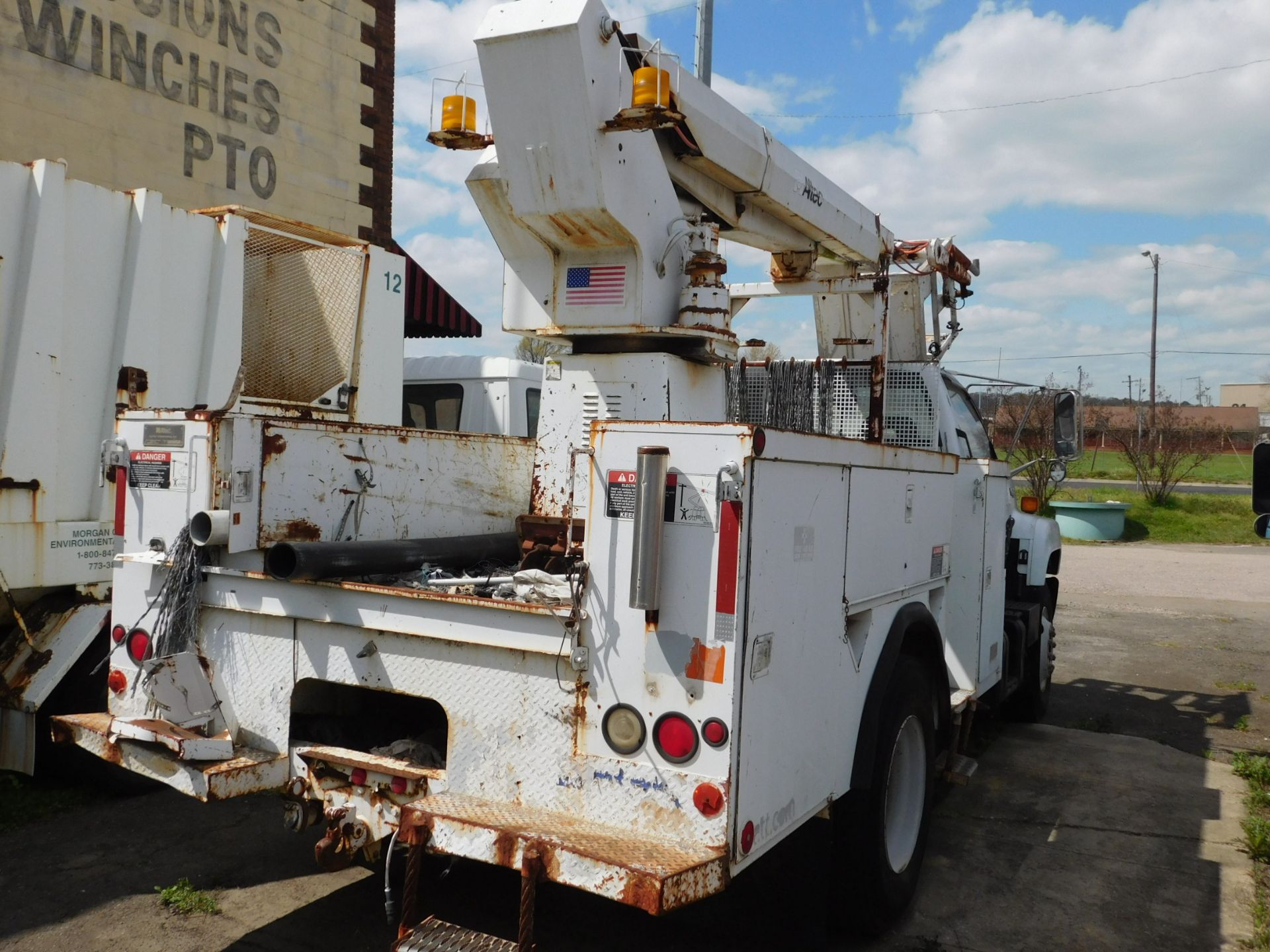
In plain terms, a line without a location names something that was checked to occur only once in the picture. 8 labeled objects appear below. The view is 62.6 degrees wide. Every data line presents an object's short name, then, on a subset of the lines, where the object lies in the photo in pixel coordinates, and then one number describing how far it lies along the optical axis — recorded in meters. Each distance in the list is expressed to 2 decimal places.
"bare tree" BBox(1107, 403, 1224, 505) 24.55
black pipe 3.36
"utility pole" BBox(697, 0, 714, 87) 10.70
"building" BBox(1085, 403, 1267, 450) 33.91
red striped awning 11.42
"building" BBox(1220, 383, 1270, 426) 90.63
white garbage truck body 4.94
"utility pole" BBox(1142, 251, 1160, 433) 41.28
